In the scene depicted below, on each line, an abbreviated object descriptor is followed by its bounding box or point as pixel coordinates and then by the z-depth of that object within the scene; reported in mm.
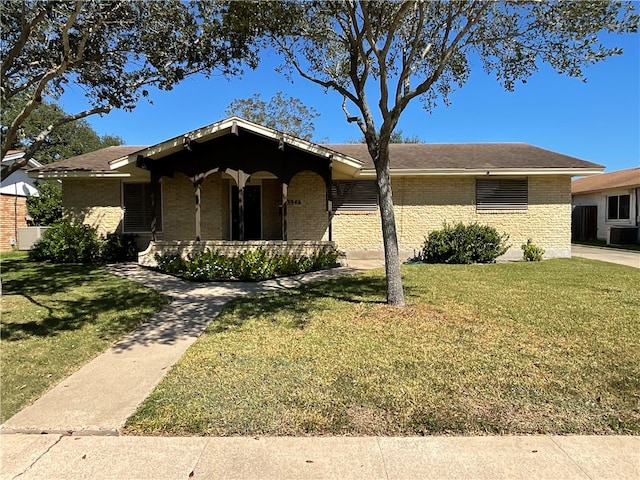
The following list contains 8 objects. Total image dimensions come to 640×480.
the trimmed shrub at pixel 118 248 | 13603
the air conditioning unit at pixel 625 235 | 20031
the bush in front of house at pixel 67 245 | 13164
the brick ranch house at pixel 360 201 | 13820
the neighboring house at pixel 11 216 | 17891
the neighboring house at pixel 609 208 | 20344
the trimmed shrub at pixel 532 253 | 13258
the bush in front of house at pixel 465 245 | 12414
